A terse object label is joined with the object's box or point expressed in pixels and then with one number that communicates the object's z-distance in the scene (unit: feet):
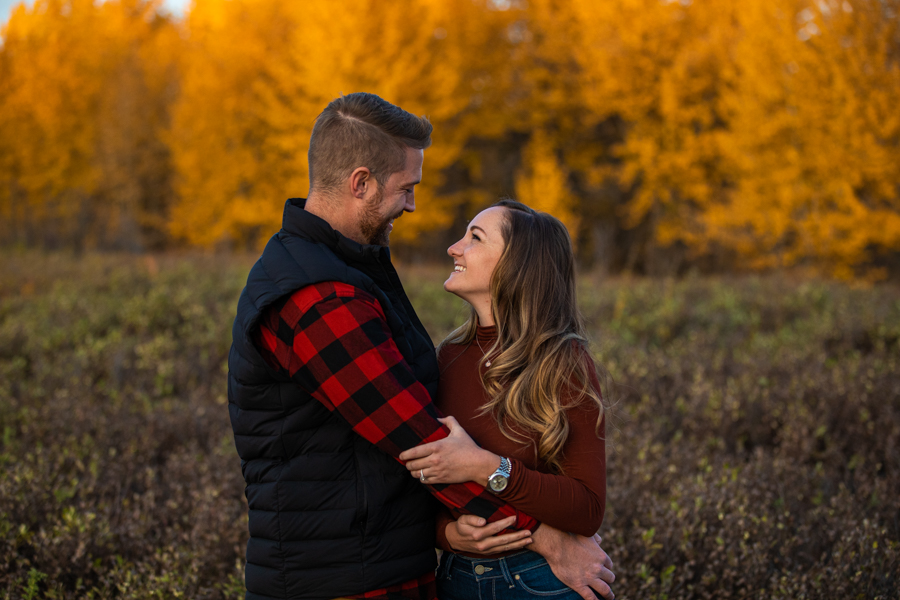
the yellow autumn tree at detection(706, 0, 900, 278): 45.21
